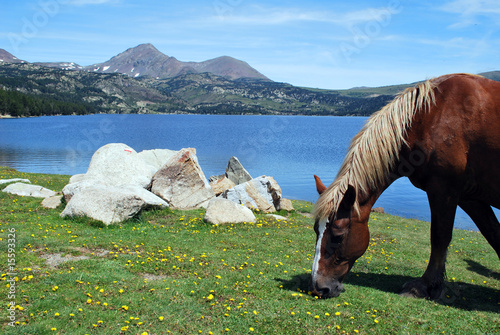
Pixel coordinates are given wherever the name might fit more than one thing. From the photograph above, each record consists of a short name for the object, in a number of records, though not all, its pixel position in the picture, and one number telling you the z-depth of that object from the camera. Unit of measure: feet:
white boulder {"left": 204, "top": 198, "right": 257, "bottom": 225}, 47.32
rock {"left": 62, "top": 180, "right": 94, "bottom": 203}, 48.66
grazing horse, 22.39
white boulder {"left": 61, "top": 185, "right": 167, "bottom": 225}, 42.91
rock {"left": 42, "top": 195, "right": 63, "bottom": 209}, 49.95
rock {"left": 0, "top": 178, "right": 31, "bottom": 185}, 61.92
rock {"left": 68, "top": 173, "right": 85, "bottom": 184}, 60.26
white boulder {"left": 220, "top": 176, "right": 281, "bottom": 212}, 58.90
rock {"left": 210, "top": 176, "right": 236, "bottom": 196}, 66.44
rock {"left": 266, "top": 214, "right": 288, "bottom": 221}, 54.39
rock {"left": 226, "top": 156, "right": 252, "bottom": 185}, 78.12
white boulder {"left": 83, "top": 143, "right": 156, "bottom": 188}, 58.08
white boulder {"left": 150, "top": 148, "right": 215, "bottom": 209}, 56.18
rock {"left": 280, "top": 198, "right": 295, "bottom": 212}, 61.74
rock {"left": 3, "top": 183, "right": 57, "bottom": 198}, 56.75
